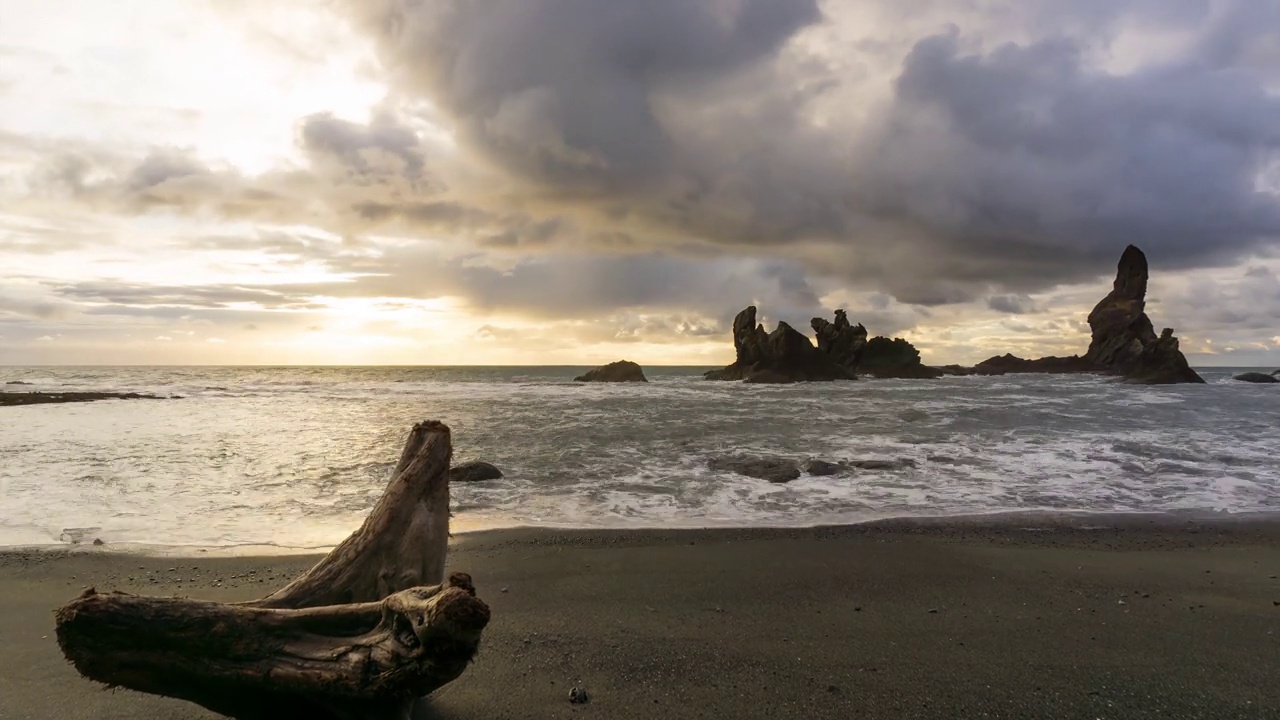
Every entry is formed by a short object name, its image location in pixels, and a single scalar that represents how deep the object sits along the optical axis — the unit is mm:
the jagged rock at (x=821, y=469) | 12309
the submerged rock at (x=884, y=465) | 12914
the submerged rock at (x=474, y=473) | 11797
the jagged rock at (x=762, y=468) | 11875
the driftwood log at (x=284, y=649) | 2502
